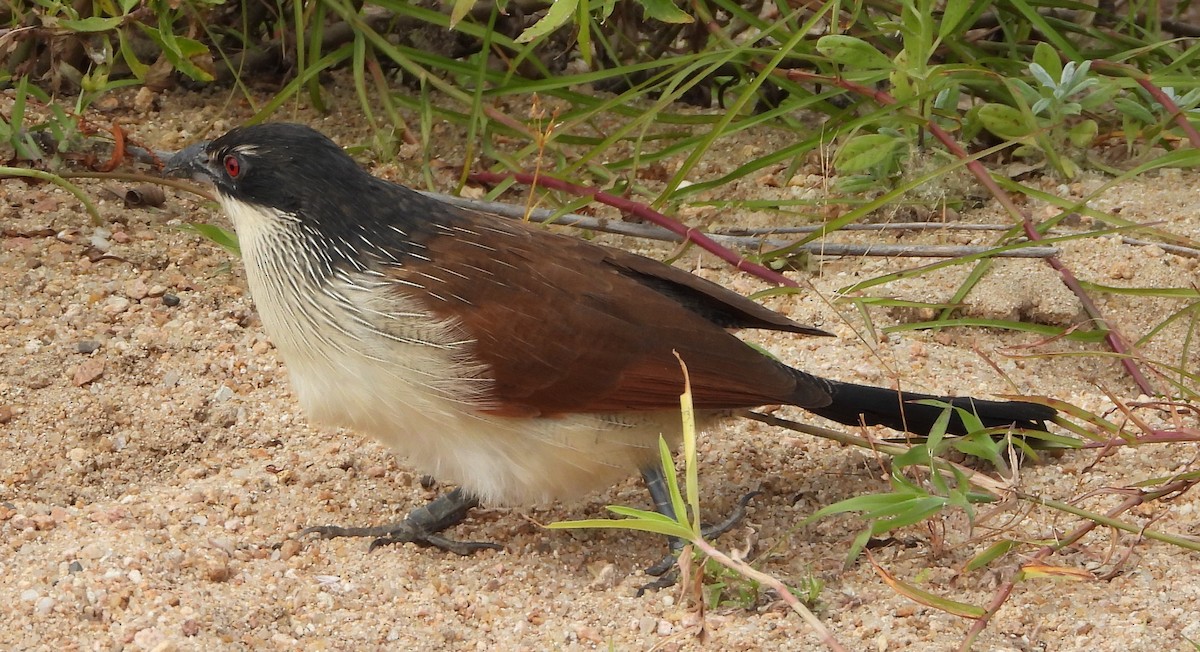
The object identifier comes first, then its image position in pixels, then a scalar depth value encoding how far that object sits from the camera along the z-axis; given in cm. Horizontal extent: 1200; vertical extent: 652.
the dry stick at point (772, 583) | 409
